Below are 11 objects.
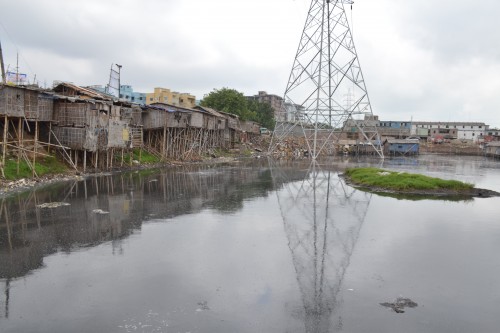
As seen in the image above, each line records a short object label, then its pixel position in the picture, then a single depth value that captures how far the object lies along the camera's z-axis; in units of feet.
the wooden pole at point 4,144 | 65.94
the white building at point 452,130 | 320.29
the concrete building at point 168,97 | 228.22
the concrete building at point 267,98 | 353.86
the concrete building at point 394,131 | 295.89
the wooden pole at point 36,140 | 71.85
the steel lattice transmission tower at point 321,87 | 148.15
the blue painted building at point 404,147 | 252.01
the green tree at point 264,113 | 267.84
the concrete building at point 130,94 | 222.58
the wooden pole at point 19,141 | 68.77
